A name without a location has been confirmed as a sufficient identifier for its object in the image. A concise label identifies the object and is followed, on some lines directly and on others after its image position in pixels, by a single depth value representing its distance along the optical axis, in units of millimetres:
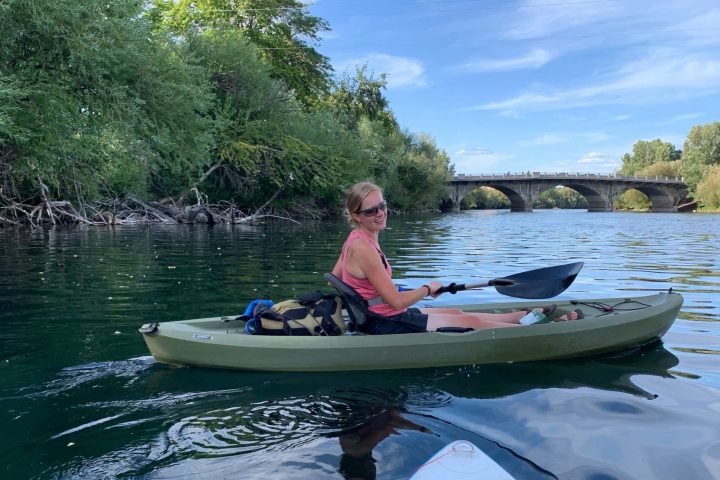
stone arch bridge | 65750
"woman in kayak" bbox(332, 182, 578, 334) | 4301
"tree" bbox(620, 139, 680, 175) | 96981
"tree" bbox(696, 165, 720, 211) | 55241
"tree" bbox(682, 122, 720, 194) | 74062
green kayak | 4379
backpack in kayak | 4578
